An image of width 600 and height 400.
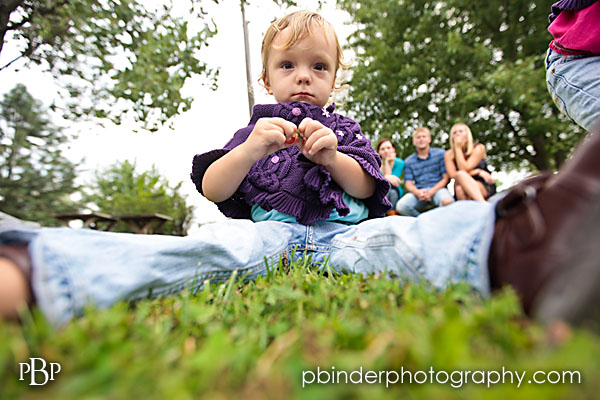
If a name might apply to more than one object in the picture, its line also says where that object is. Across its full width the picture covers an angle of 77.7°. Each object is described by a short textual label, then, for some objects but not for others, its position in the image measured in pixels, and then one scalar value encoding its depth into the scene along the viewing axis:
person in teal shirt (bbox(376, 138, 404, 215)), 6.34
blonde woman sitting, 5.58
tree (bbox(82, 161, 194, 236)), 10.94
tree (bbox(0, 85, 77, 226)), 10.26
